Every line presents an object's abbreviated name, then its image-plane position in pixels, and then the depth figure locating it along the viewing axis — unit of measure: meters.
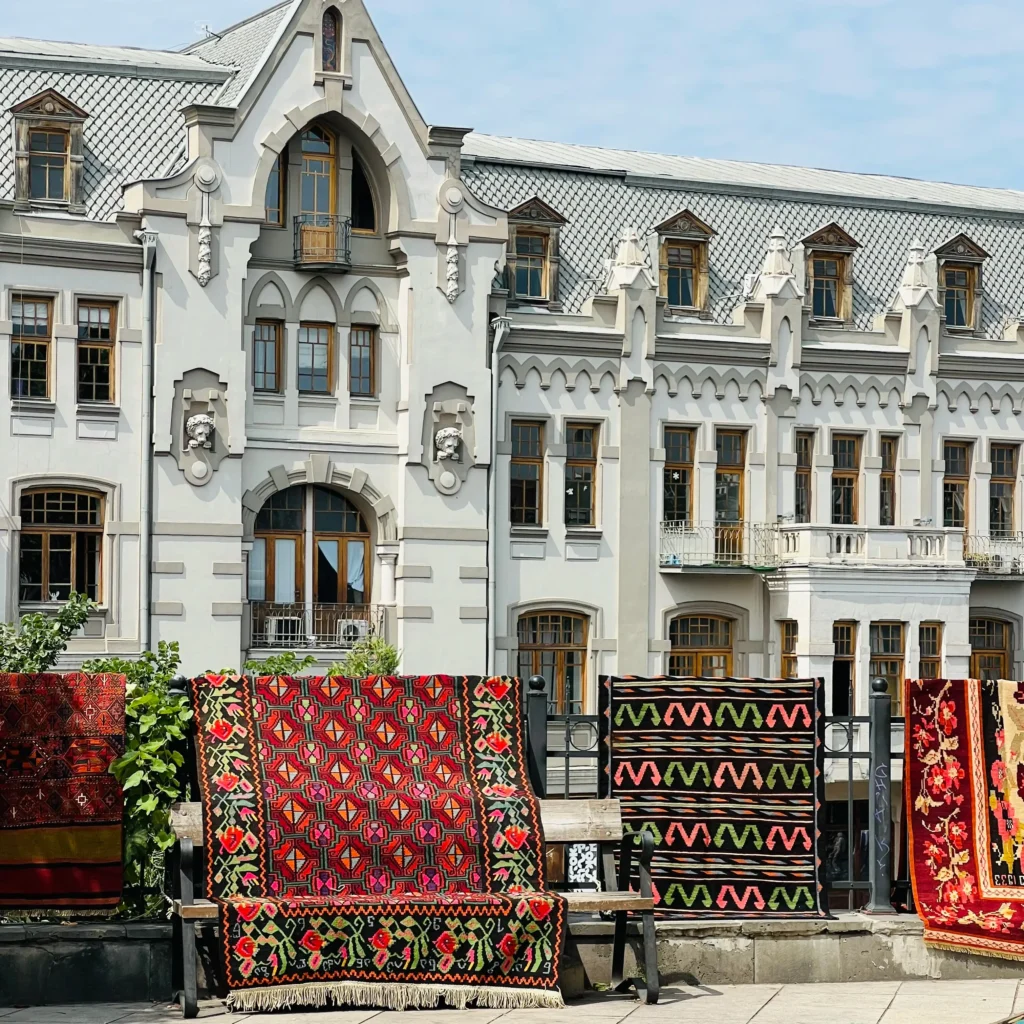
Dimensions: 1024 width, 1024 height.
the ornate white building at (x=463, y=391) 33.88
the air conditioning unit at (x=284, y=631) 34.84
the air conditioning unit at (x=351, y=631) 35.41
